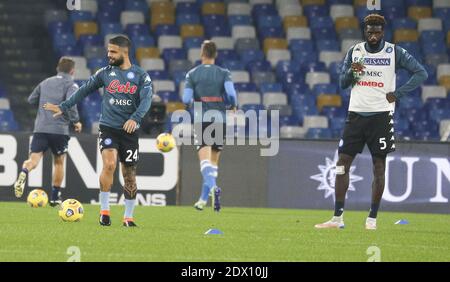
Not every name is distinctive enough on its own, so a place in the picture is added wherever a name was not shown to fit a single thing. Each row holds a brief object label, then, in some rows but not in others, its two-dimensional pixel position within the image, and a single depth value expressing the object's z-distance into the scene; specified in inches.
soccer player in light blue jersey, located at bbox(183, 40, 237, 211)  652.1
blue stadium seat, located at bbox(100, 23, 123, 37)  978.7
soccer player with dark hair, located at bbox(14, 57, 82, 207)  658.8
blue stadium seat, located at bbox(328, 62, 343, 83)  961.5
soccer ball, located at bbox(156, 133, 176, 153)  633.0
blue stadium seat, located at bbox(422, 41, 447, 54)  995.9
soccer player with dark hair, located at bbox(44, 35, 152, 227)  491.8
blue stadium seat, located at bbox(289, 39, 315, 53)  997.2
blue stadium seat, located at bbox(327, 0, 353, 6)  1041.5
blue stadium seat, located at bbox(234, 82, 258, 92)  941.2
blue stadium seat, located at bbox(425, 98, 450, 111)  945.6
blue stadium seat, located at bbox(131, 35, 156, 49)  978.1
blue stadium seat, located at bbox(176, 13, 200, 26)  1002.7
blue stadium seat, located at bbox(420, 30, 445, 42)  1002.7
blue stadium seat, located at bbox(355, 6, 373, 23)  1029.8
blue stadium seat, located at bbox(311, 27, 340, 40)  1011.3
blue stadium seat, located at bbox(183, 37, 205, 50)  980.6
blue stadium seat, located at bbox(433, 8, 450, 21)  1027.3
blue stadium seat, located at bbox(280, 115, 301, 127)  901.2
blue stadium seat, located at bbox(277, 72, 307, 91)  955.3
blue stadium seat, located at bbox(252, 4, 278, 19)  1027.3
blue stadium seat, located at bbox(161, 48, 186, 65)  973.8
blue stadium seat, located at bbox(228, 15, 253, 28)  1013.8
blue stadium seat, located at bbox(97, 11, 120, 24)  994.7
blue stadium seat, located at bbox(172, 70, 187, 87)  944.6
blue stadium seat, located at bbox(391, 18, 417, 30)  1016.2
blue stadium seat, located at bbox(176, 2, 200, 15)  1010.7
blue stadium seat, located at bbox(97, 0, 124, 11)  1003.9
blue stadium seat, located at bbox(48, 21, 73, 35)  978.1
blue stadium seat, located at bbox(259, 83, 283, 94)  946.7
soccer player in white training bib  510.3
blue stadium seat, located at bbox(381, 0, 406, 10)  1026.9
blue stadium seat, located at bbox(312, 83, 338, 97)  946.1
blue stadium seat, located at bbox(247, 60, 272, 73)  971.9
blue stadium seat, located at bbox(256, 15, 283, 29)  1017.0
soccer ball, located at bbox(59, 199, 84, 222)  530.0
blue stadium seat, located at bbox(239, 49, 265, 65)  984.3
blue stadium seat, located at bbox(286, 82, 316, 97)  946.7
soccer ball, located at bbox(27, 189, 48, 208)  656.4
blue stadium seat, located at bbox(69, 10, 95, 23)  988.6
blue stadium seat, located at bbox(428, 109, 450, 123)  923.4
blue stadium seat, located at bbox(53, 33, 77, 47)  967.0
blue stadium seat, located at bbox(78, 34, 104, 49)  964.6
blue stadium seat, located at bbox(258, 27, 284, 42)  1013.2
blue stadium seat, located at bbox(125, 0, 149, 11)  1010.1
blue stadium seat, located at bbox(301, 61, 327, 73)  966.4
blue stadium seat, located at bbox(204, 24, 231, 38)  1002.1
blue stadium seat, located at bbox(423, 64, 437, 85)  974.4
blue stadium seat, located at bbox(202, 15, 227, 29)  1005.4
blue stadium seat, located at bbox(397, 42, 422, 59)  984.3
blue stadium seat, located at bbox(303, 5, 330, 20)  1024.2
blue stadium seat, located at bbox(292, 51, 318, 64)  984.9
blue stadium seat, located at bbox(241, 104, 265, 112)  877.2
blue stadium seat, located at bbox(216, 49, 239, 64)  974.4
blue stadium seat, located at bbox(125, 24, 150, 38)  985.5
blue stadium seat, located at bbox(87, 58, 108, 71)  935.0
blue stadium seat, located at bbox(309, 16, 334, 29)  1016.9
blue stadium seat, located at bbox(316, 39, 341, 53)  998.4
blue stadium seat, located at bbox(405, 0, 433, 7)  1040.8
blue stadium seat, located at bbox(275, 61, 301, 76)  964.0
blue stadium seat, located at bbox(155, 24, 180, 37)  993.5
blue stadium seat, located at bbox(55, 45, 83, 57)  959.6
